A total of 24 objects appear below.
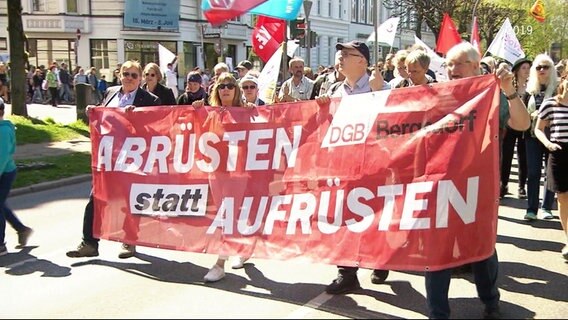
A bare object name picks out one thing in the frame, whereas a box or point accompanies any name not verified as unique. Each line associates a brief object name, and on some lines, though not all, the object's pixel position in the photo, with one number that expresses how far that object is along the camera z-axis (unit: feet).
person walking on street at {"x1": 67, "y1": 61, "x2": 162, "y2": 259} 20.13
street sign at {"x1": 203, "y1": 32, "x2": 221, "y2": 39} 122.15
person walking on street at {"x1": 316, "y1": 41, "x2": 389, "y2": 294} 16.43
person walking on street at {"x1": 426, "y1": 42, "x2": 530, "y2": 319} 13.50
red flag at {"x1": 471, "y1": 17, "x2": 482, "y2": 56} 46.16
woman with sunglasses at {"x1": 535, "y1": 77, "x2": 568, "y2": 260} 19.56
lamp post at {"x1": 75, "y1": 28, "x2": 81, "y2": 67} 120.47
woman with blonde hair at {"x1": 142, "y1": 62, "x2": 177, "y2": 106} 23.63
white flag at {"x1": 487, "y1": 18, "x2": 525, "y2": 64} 38.73
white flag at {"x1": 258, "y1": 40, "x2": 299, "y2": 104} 22.07
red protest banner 13.74
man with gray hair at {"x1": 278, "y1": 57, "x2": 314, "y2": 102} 30.71
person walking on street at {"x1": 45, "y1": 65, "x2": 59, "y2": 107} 88.03
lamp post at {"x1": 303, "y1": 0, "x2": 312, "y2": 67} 53.45
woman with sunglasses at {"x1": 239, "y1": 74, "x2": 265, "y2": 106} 20.92
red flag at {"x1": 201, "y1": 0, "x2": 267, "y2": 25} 19.58
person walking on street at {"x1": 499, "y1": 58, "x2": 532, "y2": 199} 28.22
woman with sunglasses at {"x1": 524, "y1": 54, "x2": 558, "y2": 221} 23.40
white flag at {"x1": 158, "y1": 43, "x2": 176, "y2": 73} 41.32
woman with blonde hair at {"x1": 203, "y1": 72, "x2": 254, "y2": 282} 17.17
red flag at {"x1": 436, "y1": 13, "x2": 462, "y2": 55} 46.37
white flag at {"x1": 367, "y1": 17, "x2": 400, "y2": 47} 60.24
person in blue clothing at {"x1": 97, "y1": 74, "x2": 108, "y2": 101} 94.01
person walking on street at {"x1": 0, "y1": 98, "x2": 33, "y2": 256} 21.08
